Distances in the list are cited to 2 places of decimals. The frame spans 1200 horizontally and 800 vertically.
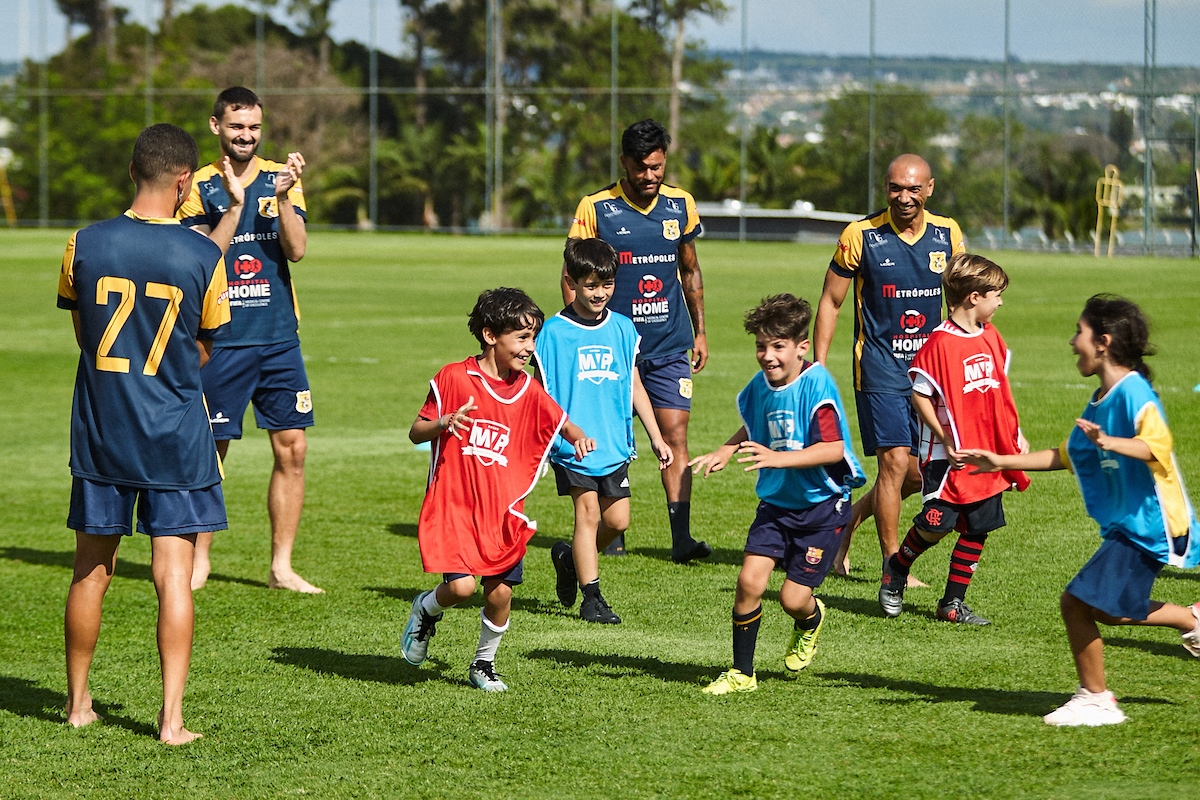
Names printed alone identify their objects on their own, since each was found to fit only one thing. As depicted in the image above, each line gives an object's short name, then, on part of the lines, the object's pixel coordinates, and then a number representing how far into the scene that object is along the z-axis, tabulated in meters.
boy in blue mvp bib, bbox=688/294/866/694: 11.31
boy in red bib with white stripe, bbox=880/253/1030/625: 13.43
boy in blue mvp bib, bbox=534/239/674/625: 13.99
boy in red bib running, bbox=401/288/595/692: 11.23
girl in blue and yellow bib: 10.02
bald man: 15.49
